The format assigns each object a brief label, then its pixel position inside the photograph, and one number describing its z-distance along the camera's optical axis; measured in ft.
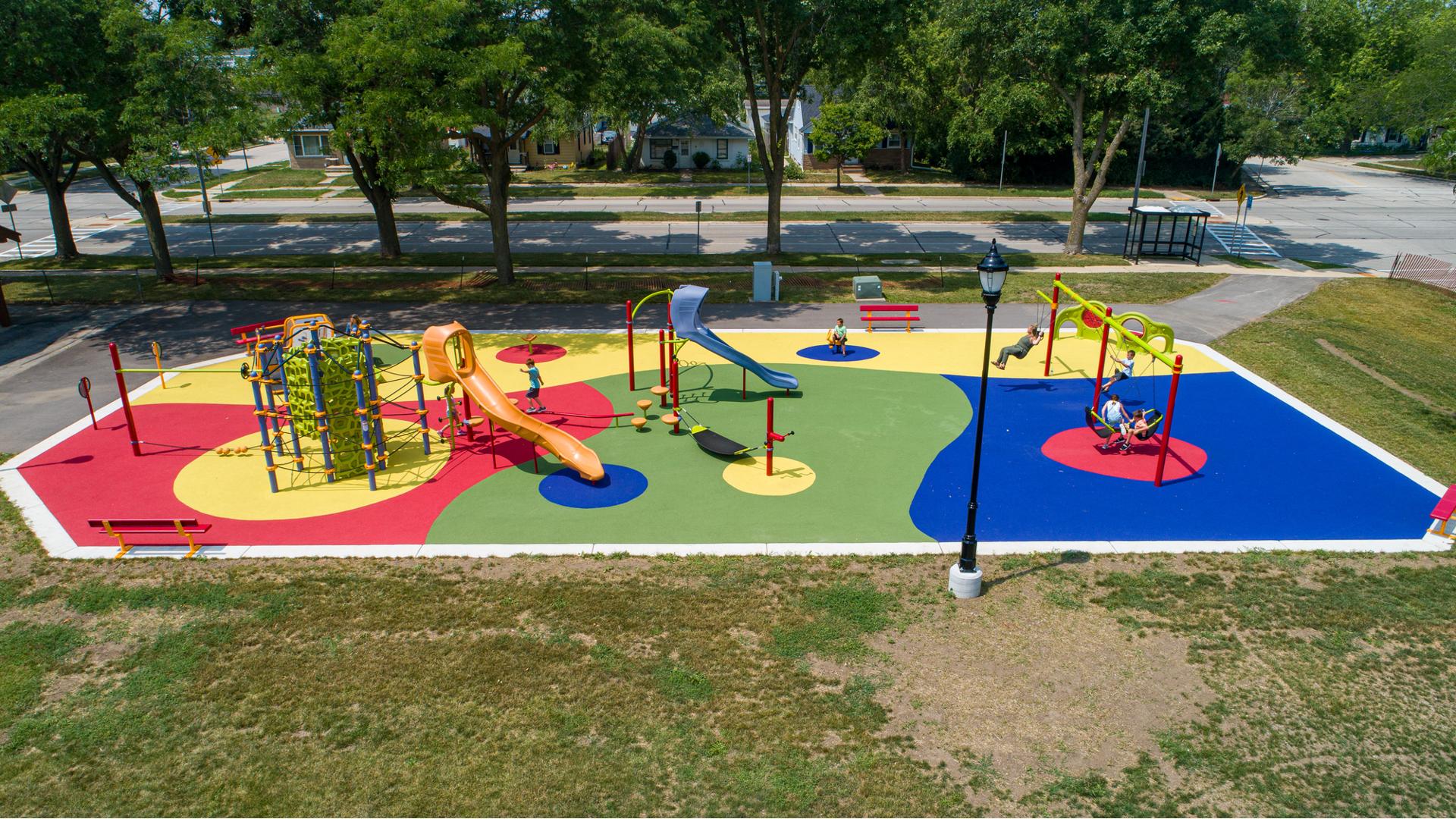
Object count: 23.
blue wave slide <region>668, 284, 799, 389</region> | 67.92
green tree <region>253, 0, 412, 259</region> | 81.51
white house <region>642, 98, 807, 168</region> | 239.09
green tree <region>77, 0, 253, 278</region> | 82.23
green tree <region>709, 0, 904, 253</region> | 101.35
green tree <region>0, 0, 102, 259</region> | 78.54
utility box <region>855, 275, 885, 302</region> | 102.01
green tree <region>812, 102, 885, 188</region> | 213.05
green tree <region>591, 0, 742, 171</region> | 91.50
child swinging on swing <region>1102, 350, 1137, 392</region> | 69.94
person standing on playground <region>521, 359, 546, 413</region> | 67.77
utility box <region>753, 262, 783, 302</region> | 102.27
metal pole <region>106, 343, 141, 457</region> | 60.14
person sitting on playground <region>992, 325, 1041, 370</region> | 74.64
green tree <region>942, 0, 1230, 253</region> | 101.86
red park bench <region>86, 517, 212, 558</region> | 47.32
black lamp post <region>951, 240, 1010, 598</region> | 43.80
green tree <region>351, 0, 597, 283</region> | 81.20
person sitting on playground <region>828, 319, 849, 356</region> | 82.43
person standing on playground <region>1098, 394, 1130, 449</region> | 61.83
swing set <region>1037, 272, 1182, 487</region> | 56.03
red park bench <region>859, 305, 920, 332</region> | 91.15
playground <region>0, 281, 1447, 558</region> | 50.98
